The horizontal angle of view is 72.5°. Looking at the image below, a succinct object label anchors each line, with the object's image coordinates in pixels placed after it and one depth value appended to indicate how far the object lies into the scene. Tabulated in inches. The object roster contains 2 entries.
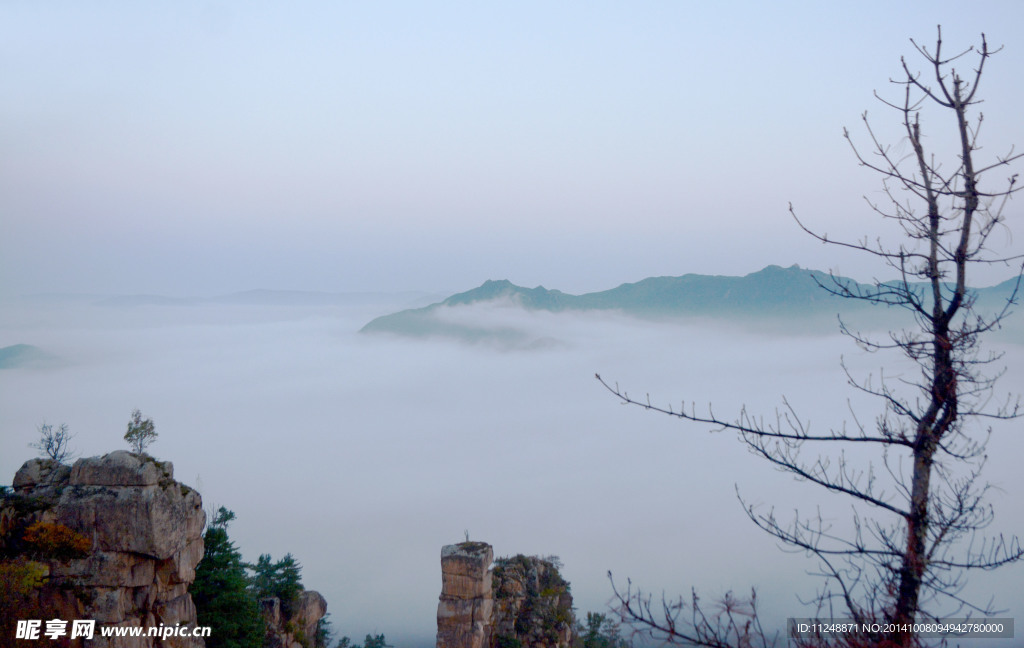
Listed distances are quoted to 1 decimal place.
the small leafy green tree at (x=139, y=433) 1067.3
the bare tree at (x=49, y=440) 1011.1
